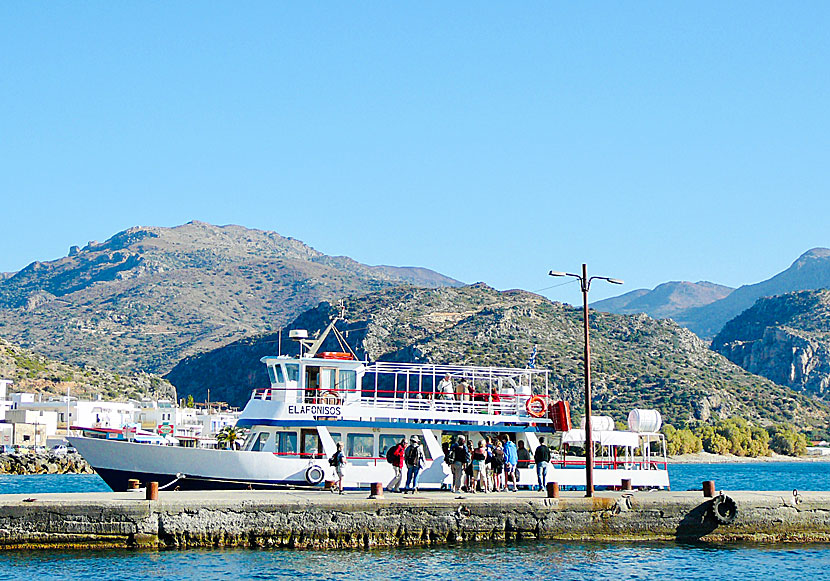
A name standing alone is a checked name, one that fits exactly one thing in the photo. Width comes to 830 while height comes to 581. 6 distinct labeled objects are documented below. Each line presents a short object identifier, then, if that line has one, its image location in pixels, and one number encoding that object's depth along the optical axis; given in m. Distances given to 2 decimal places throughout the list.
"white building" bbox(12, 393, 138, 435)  122.50
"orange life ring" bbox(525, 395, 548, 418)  36.09
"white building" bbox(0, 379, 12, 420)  122.35
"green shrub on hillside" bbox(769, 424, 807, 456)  163.50
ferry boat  34.75
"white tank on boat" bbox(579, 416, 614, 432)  37.12
